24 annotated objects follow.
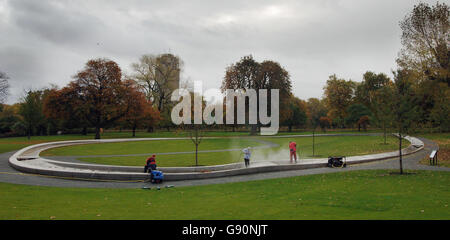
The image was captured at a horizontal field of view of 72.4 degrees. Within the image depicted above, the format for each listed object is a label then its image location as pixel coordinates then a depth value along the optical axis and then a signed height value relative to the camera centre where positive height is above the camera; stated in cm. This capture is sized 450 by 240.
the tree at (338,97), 8700 +636
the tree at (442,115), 2741 +41
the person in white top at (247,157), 2184 -262
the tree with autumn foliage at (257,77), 6344 +897
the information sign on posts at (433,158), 2257 -300
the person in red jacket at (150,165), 1895 -276
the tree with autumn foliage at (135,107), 5816 +253
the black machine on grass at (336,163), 2188 -307
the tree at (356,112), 7512 +189
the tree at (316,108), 10761 +474
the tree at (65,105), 5400 +273
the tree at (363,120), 7554 -7
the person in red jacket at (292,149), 2316 -219
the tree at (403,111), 1891 +54
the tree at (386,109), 1942 +72
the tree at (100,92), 5538 +519
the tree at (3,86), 4212 +474
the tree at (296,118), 8593 +54
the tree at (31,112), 6222 +173
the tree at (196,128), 2524 -70
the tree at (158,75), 7494 +1127
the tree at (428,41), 3447 +907
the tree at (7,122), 7050 -33
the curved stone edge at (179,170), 1850 -327
